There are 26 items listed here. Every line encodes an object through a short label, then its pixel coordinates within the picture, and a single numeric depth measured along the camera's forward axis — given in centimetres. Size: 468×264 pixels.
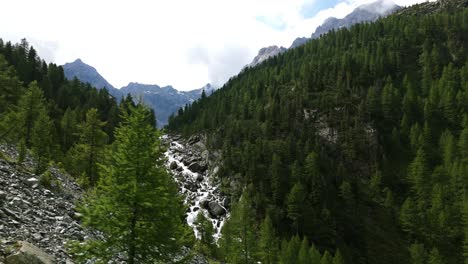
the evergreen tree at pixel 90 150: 5350
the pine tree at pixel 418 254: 8305
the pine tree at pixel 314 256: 6897
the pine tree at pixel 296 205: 9562
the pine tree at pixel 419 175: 10631
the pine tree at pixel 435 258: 7888
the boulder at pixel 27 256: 1375
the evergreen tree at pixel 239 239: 6272
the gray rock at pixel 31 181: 2480
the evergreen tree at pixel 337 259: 7107
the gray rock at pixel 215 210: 10781
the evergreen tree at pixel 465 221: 8490
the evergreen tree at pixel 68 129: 8125
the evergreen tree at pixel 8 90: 6400
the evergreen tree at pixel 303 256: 6844
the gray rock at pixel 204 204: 11064
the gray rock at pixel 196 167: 13669
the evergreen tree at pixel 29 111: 5438
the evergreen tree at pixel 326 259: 6586
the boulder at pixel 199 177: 12941
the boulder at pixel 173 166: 14027
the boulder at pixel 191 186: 12246
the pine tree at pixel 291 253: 7088
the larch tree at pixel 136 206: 1581
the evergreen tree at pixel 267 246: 6962
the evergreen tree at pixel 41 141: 3251
